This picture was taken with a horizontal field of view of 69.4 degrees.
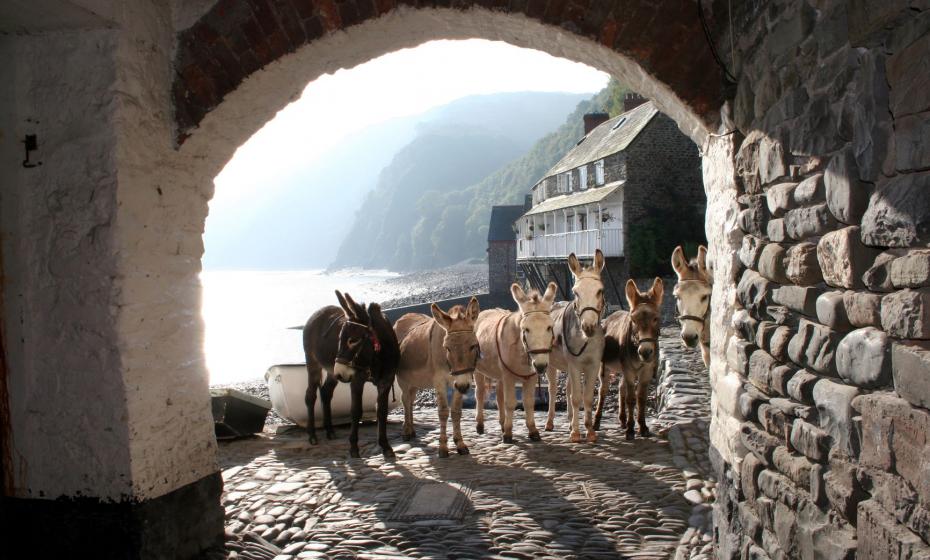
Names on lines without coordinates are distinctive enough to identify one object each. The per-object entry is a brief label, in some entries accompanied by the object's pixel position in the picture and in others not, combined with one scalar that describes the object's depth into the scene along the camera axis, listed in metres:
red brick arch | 3.62
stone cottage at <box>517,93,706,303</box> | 28.53
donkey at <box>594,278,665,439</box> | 6.86
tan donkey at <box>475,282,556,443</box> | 6.79
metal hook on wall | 3.92
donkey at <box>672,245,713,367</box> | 6.33
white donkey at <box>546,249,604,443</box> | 7.08
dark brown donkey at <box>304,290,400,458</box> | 6.70
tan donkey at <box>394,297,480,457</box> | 6.60
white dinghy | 8.57
